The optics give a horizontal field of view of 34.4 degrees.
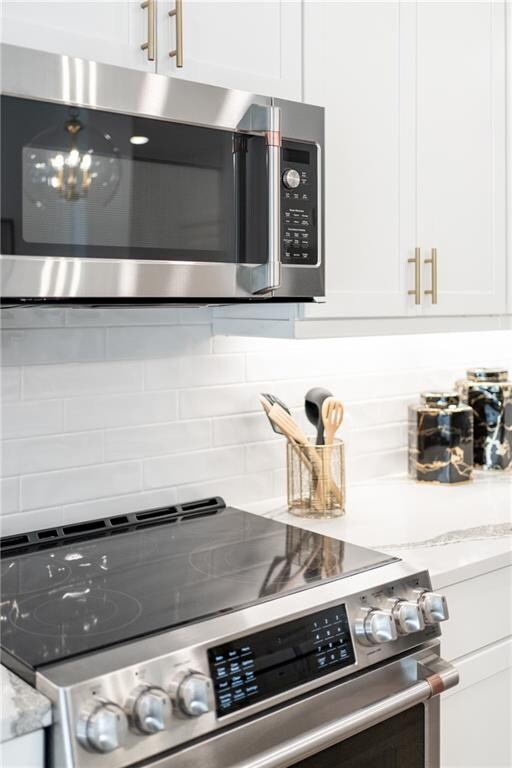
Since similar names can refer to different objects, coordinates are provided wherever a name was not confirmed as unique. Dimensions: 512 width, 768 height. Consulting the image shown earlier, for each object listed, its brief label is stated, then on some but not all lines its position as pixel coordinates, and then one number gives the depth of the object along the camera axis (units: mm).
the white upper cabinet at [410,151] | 1773
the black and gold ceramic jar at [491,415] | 2414
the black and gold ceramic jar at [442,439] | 2262
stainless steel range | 1093
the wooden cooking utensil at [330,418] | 1943
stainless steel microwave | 1272
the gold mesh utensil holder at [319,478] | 1913
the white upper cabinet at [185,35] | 1344
